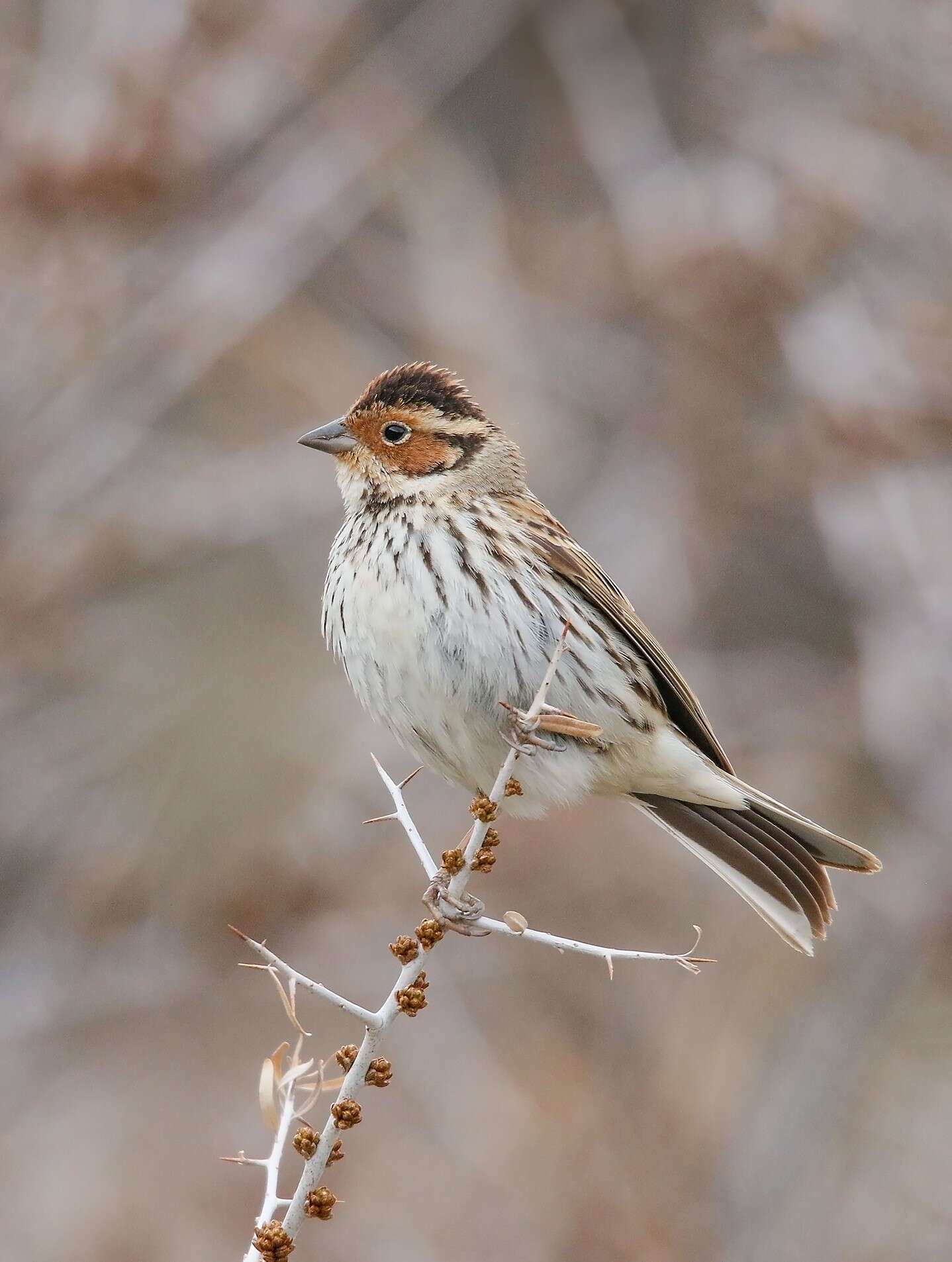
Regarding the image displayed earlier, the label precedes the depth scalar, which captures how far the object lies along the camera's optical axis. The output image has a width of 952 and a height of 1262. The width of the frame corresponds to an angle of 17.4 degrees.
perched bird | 7.78
